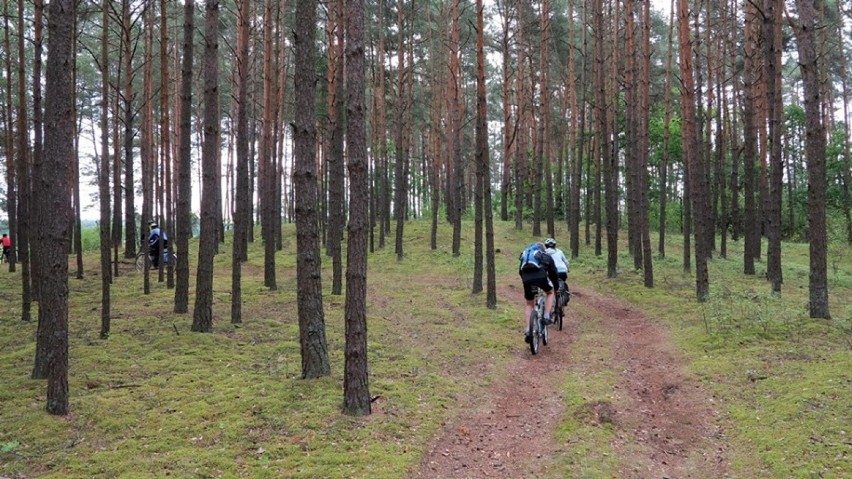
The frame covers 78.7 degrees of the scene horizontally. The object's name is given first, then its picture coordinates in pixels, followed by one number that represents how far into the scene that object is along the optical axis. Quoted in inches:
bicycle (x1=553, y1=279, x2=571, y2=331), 428.1
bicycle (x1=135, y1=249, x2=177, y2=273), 614.1
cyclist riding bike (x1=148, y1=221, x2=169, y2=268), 645.3
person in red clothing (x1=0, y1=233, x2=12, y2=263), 906.4
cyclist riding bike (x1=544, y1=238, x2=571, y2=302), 418.1
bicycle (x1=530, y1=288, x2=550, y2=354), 359.6
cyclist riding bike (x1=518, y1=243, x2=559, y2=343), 351.5
